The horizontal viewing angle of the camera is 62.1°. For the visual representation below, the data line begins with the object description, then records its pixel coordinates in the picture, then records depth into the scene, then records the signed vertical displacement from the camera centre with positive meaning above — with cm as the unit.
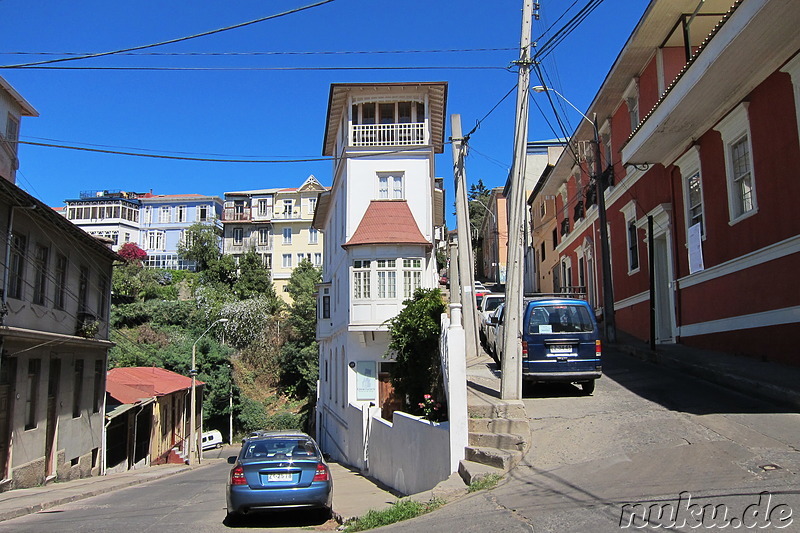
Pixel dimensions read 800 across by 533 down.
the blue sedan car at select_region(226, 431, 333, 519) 1049 -233
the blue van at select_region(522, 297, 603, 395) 1341 -28
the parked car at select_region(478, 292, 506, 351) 2711 +135
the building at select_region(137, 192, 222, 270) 7412 +1353
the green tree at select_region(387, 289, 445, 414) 1491 -30
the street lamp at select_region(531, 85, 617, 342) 2086 +201
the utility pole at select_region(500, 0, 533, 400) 1169 +158
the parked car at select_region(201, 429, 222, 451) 4112 -641
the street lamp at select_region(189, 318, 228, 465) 3172 -482
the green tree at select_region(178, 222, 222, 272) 5956 +796
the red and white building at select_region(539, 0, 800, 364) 1295 +403
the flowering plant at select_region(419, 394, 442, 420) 1196 -135
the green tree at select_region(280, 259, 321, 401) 4372 -106
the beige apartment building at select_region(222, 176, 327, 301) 6353 +1022
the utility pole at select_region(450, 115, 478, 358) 2011 +245
